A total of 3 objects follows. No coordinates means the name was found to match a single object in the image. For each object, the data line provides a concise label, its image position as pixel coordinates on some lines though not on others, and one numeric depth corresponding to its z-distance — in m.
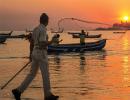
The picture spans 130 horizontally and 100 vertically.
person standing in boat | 39.99
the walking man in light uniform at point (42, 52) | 10.73
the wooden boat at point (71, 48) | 40.88
